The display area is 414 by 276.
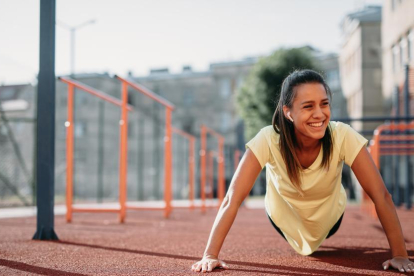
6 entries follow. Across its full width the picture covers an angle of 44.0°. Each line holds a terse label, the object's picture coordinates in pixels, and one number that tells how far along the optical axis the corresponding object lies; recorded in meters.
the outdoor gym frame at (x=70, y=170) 5.85
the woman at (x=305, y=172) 2.37
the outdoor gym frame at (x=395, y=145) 7.20
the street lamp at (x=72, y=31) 15.77
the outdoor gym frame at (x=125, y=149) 6.07
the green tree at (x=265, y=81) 24.52
